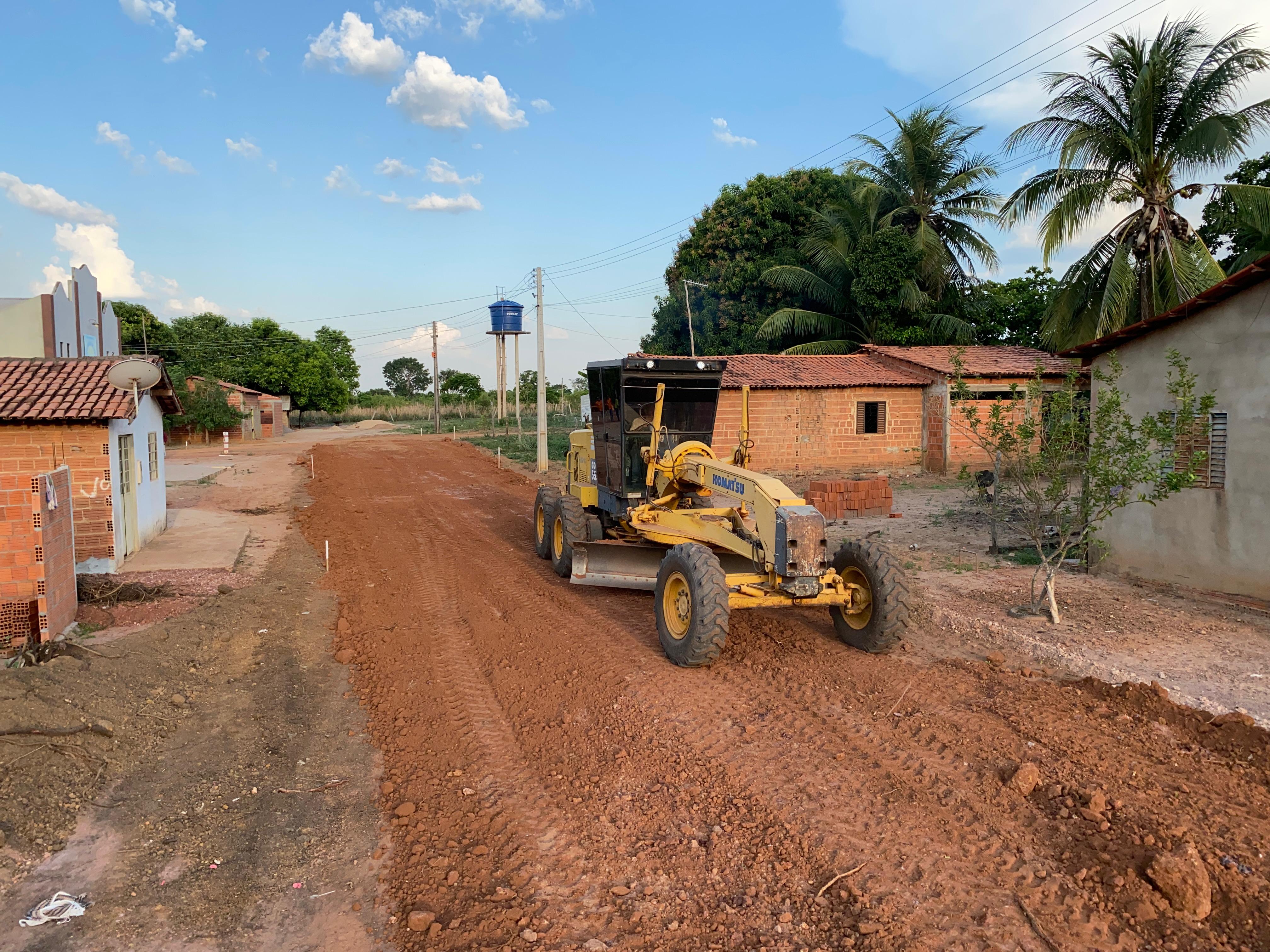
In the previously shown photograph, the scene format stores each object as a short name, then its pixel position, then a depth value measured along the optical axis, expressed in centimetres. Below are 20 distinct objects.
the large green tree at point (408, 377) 9888
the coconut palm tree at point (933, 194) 2941
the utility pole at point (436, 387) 4938
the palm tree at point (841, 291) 2969
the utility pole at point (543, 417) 2464
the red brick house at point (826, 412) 2300
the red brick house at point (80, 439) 1117
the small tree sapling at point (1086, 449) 811
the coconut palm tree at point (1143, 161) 1644
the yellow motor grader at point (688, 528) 712
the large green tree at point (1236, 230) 2138
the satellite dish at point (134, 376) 1146
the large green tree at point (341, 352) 6419
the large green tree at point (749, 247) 3441
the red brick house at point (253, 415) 4262
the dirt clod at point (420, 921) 388
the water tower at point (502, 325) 4797
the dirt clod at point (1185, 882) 382
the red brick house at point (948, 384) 2392
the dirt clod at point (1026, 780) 495
